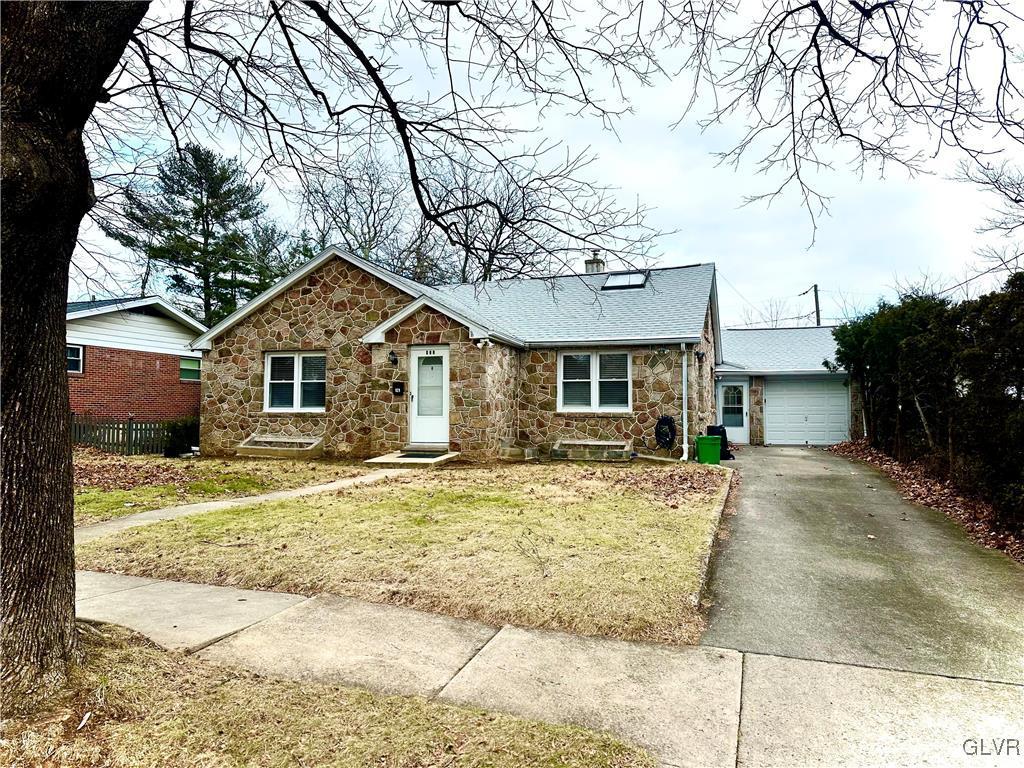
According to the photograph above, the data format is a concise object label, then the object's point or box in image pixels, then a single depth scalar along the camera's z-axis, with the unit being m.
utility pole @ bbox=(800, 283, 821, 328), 36.47
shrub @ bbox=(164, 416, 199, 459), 16.58
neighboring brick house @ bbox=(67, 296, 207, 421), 18.56
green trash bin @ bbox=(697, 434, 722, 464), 13.32
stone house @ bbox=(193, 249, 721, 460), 13.86
